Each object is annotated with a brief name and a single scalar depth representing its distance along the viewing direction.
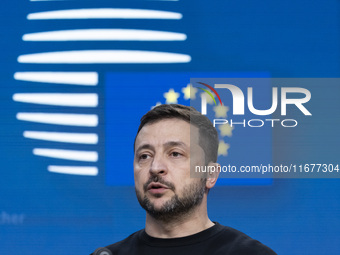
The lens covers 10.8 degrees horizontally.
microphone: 3.42
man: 3.53
